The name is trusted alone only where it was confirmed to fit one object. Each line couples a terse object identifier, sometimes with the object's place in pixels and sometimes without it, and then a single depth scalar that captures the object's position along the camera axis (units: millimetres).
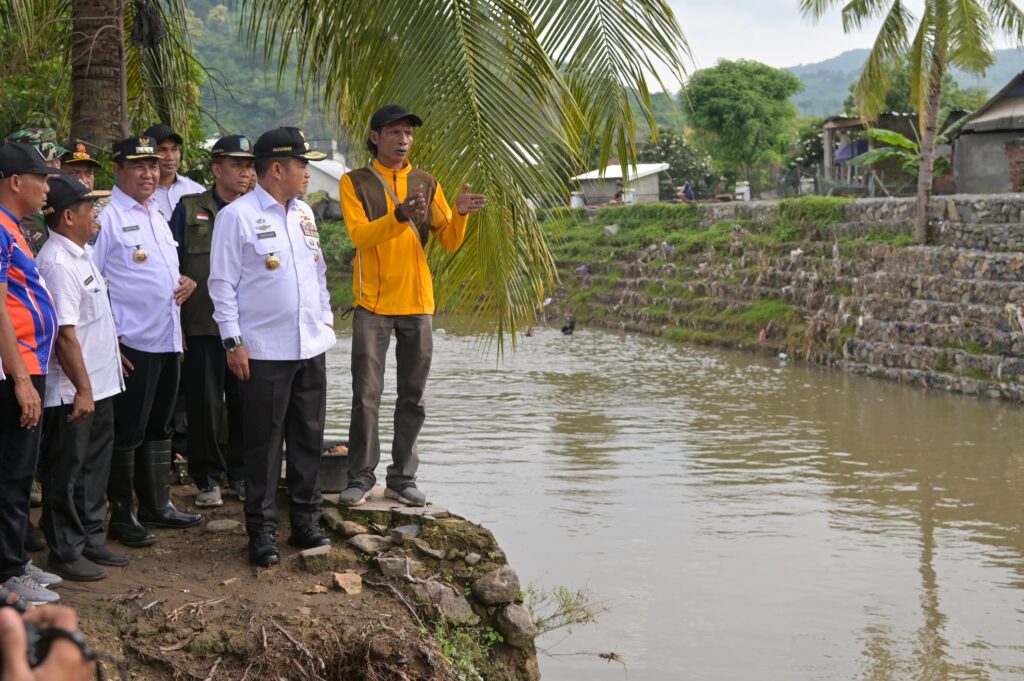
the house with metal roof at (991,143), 23094
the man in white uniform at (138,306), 5234
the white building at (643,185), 38000
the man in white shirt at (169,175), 6035
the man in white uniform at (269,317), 4992
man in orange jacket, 5523
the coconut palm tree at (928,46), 17500
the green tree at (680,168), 44969
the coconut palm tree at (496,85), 5812
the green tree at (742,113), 44656
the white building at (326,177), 43250
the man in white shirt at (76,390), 4625
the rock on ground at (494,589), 5168
